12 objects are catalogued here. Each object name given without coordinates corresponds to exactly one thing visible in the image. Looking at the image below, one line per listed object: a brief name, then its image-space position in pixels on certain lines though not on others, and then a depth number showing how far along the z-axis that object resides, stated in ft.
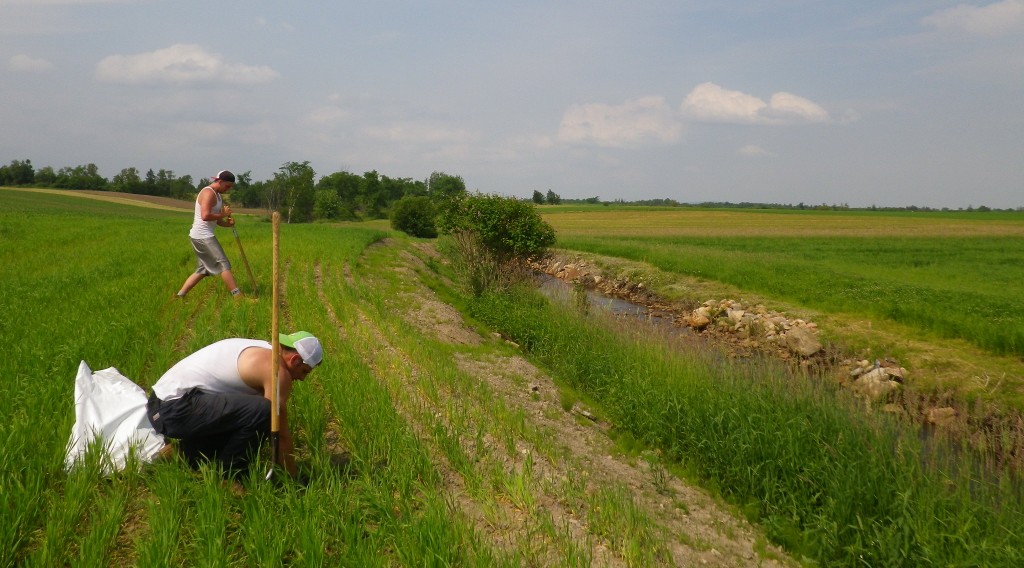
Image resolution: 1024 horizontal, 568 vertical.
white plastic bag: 12.77
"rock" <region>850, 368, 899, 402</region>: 33.12
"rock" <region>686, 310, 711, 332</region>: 55.62
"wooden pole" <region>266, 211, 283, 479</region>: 12.36
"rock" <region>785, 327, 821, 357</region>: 43.28
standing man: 29.37
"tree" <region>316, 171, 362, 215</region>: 317.38
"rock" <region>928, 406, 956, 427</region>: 28.53
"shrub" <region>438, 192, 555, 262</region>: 53.88
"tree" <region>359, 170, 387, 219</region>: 284.41
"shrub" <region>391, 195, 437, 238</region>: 153.17
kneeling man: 12.57
